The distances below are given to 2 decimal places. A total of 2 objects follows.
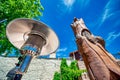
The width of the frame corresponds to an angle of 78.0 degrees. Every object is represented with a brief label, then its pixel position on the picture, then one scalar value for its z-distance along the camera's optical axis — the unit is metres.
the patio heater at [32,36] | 0.90
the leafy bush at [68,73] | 4.14
